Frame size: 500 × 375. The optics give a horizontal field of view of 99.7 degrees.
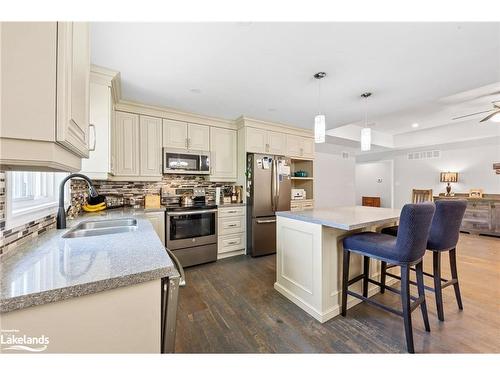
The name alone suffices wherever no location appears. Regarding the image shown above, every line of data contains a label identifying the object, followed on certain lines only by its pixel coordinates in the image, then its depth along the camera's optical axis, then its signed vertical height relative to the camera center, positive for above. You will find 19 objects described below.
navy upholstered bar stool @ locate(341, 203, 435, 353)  1.44 -0.44
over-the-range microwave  3.17 +0.43
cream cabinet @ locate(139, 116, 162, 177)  3.01 +0.63
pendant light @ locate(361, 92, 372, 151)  2.57 +0.62
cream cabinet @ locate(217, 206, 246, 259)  3.39 -0.71
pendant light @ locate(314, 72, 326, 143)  2.22 +0.66
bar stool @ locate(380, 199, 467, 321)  1.72 -0.36
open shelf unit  4.46 +0.25
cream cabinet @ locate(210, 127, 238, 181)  3.57 +0.59
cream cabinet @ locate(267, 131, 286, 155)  3.82 +0.84
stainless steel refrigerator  3.51 -0.18
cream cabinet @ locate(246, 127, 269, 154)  3.57 +0.84
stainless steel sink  1.60 -0.33
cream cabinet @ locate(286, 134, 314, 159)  4.07 +0.84
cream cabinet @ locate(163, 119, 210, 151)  3.19 +0.84
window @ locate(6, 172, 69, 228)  1.09 -0.05
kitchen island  1.81 -0.62
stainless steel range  2.90 -0.63
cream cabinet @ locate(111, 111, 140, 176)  2.82 +0.61
